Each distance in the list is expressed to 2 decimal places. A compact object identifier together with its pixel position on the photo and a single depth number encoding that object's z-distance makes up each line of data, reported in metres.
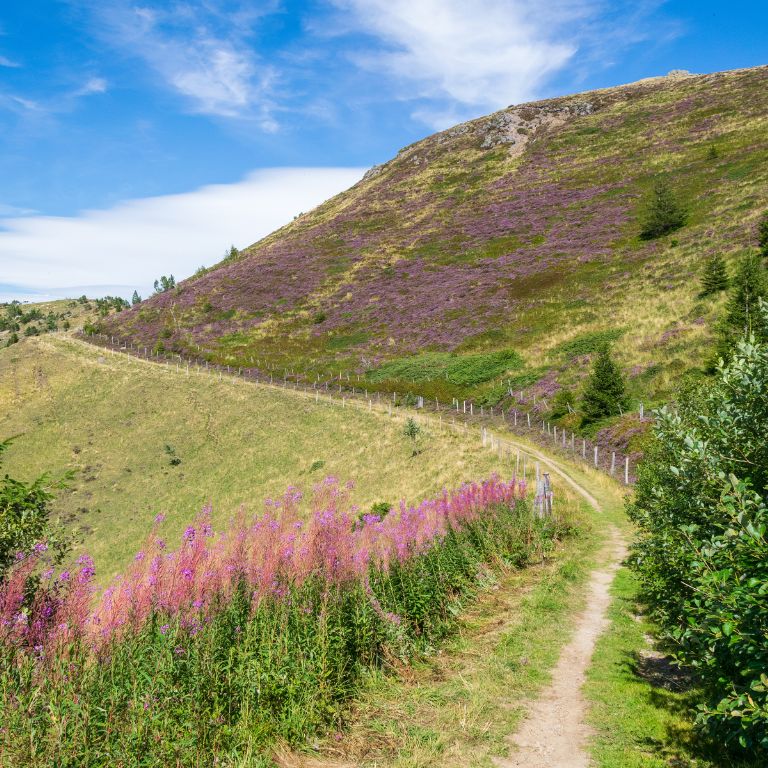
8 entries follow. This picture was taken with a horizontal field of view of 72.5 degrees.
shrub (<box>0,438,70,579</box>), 7.56
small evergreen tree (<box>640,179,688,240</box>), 67.56
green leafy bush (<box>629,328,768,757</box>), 3.73
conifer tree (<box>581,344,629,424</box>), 33.78
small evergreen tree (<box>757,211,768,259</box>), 46.41
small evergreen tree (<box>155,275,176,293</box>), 125.51
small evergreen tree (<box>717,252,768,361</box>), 30.83
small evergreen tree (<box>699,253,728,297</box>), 45.66
